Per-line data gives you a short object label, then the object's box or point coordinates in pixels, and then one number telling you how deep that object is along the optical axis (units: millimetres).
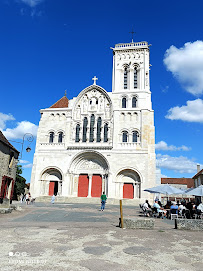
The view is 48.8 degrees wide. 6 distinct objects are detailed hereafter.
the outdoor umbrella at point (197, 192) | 13773
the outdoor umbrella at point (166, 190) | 15998
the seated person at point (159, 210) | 14630
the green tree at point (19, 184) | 30500
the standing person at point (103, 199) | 17391
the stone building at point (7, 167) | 18531
